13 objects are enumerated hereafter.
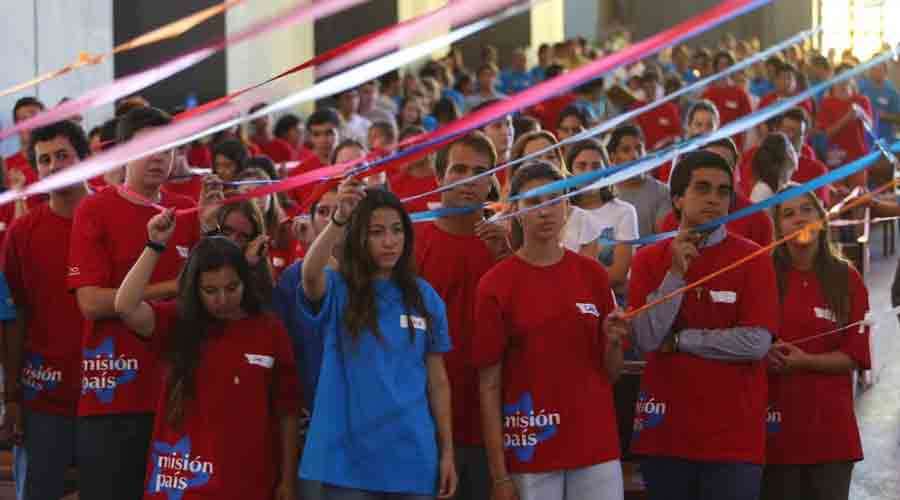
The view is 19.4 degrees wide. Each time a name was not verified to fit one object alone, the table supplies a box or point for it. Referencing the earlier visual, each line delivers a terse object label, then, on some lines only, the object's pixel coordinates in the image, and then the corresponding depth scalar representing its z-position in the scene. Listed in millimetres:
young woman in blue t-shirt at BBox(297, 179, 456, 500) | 8260
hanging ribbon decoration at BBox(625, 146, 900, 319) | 8189
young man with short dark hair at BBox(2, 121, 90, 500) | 9682
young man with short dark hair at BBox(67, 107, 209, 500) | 9013
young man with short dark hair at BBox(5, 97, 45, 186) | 17460
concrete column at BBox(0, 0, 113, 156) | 21101
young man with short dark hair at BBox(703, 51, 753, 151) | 26299
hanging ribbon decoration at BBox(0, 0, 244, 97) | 6481
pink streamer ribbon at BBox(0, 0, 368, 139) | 5902
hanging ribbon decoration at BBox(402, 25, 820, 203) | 8331
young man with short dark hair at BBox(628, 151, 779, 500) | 8762
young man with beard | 9219
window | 43411
